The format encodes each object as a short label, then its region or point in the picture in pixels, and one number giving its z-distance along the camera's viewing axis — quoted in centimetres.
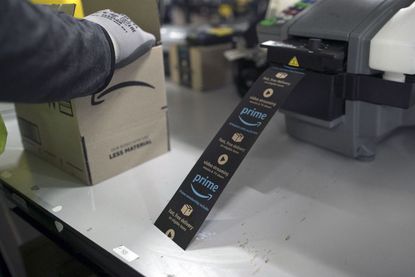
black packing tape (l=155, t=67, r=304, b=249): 60
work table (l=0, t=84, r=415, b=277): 53
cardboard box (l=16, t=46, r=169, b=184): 71
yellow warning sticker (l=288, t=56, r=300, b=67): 69
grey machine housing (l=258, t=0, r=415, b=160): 66
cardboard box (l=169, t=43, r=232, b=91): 121
